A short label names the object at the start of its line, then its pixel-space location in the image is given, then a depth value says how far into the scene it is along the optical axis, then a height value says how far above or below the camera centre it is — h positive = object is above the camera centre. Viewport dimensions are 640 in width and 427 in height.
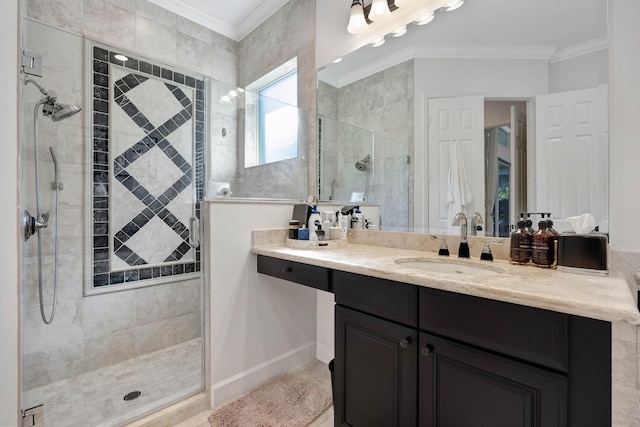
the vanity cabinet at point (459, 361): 0.73 -0.45
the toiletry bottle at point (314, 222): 1.80 -0.06
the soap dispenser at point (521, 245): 1.15 -0.13
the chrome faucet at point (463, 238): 1.34 -0.12
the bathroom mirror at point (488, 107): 1.12 +0.50
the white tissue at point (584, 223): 1.03 -0.04
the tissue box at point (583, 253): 0.96 -0.14
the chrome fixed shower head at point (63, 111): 1.57 +0.56
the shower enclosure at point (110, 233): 1.52 -0.13
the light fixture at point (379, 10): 1.71 +1.18
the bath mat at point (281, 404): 1.49 -1.06
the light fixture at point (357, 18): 1.81 +1.20
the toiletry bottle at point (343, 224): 1.87 -0.08
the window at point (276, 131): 2.15 +0.60
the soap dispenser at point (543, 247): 1.09 -0.13
